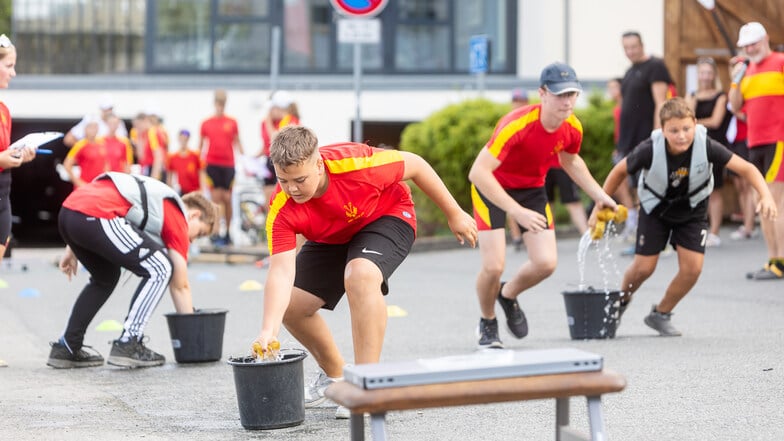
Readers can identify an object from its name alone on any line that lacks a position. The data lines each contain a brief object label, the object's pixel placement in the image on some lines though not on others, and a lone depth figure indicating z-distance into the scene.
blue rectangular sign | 18.05
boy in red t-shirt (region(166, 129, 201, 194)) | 19.97
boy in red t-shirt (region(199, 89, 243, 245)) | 18.34
